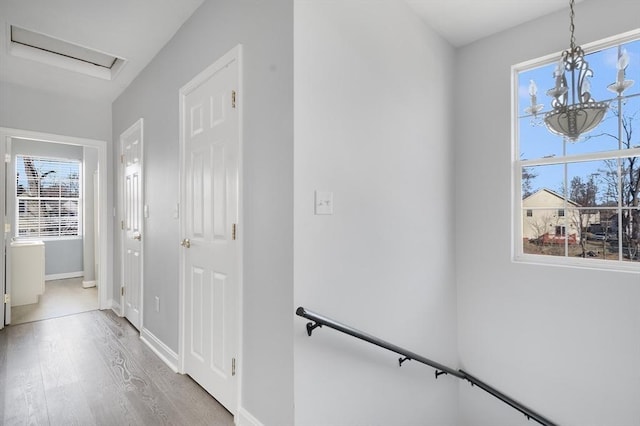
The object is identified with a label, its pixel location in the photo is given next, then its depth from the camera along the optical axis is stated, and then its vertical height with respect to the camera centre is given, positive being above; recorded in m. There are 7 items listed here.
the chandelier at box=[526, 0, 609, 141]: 1.42 +0.51
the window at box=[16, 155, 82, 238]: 5.67 +0.34
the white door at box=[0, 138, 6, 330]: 3.56 -0.10
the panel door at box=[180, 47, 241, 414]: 2.01 -0.09
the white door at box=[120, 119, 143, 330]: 3.42 -0.07
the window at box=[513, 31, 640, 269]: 2.14 +0.25
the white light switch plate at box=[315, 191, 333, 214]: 1.67 +0.07
